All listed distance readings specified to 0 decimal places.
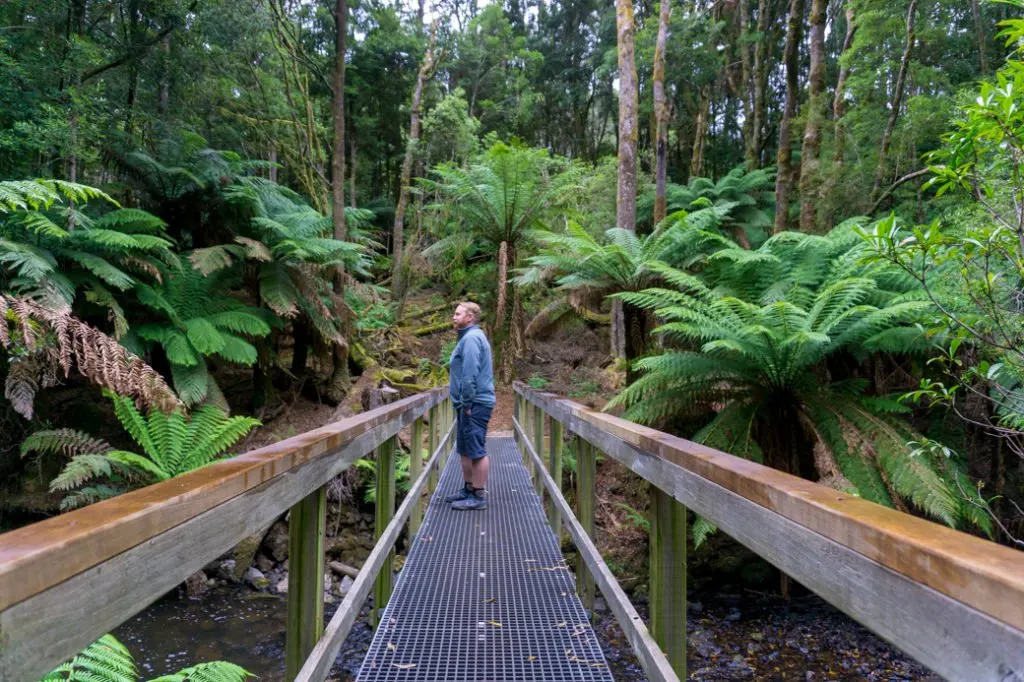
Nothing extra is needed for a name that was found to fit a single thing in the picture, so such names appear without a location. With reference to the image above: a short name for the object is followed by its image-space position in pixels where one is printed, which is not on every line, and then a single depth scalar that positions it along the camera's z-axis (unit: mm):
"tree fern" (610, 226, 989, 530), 4230
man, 3908
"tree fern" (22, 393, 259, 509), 5398
